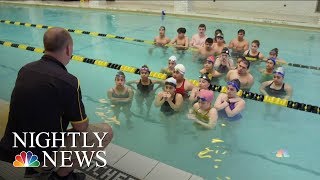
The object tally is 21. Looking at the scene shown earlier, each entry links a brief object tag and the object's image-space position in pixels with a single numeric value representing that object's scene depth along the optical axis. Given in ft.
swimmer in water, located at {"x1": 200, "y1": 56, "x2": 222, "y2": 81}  20.10
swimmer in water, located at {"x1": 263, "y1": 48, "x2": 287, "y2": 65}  21.99
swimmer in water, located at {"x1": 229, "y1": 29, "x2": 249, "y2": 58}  26.00
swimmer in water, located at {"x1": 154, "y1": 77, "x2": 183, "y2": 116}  15.42
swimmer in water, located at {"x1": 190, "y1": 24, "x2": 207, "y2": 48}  26.83
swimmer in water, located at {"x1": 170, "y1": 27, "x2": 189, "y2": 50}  27.27
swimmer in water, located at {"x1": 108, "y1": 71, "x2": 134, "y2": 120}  17.28
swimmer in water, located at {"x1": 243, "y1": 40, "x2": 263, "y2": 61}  23.50
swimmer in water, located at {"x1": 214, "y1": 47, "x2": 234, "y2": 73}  21.36
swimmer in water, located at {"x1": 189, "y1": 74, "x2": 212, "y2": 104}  16.00
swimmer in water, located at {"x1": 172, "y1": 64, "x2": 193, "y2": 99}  17.38
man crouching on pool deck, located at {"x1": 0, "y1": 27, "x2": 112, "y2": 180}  6.66
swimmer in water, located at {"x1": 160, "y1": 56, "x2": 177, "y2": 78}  19.07
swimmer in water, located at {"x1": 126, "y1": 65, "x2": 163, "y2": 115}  18.17
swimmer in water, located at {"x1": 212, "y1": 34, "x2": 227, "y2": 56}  24.61
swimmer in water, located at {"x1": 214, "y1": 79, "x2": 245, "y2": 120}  15.41
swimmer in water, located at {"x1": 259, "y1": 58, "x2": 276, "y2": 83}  20.54
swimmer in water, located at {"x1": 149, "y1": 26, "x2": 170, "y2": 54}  28.05
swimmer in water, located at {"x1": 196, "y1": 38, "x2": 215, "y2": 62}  23.79
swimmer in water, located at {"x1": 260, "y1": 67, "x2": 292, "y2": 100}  17.83
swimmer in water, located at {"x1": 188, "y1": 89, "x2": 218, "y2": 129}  14.87
